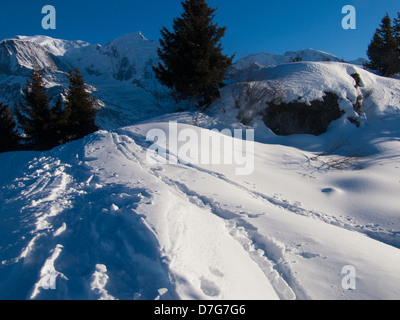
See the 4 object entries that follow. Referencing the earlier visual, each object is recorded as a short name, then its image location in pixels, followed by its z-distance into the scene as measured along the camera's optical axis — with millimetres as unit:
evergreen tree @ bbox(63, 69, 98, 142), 13984
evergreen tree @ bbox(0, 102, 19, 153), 14383
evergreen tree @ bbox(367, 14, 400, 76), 17484
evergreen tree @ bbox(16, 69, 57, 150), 12984
